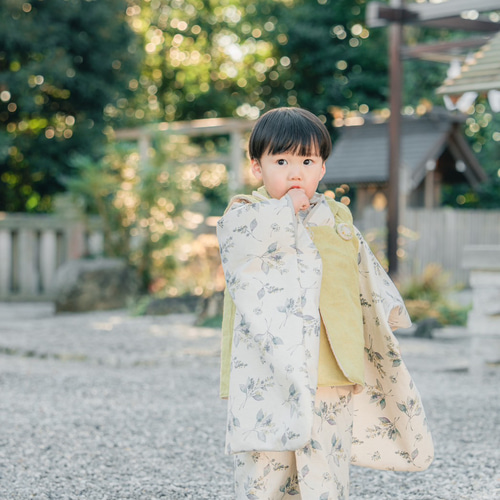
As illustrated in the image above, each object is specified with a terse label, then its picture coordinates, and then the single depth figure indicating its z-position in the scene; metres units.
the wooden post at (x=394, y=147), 9.34
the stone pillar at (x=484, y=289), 5.17
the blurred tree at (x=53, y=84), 13.02
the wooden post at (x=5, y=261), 10.99
